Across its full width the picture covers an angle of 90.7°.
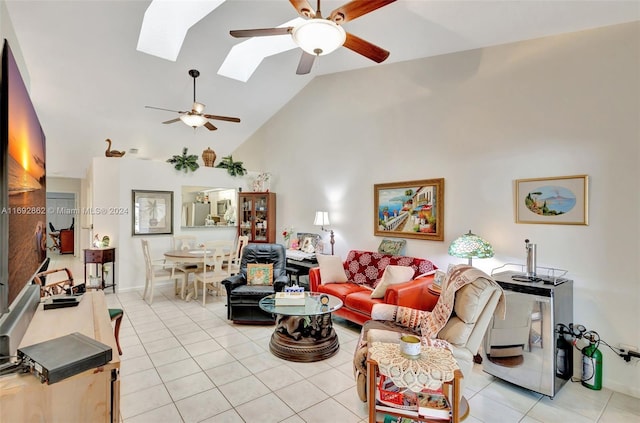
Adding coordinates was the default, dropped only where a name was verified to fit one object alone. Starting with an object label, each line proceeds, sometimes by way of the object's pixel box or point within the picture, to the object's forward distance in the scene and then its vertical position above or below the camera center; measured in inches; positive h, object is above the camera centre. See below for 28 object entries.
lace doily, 67.2 -33.9
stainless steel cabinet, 98.2 -40.7
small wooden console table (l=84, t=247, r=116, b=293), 205.8 -29.3
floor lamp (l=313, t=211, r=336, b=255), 205.5 -4.3
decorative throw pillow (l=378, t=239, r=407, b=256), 167.2 -18.0
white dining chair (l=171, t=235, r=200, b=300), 200.7 -27.1
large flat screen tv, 50.3 +4.1
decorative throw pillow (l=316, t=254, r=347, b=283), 169.5 -30.9
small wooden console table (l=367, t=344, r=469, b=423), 66.7 -40.2
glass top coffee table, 120.4 -47.8
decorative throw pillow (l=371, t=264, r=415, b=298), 138.1 -28.1
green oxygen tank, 104.1 -50.6
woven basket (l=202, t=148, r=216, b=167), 263.4 +45.9
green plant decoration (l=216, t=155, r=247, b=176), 266.7 +39.1
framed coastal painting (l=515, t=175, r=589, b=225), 111.7 +5.2
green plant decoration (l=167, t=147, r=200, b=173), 240.5 +38.1
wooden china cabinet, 259.4 -2.2
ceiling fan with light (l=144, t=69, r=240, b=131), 174.4 +53.9
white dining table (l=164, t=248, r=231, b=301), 189.9 -27.7
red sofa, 131.4 -34.7
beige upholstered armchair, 86.4 -31.7
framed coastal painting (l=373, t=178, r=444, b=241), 155.4 +2.1
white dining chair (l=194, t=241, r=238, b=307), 188.9 -34.1
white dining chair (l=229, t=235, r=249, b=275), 202.5 -31.1
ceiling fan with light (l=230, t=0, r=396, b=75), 84.3 +53.5
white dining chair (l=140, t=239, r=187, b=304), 188.5 -38.7
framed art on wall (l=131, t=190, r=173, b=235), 225.5 -0.3
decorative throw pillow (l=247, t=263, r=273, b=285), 168.4 -33.1
